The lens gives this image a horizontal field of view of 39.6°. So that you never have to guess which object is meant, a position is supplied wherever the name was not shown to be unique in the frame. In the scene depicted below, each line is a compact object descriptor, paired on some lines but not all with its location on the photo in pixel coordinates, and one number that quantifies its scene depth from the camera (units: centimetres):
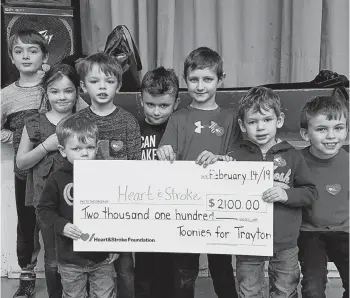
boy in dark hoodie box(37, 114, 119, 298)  181
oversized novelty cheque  180
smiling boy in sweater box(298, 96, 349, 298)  184
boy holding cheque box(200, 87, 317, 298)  181
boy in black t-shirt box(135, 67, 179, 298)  203
